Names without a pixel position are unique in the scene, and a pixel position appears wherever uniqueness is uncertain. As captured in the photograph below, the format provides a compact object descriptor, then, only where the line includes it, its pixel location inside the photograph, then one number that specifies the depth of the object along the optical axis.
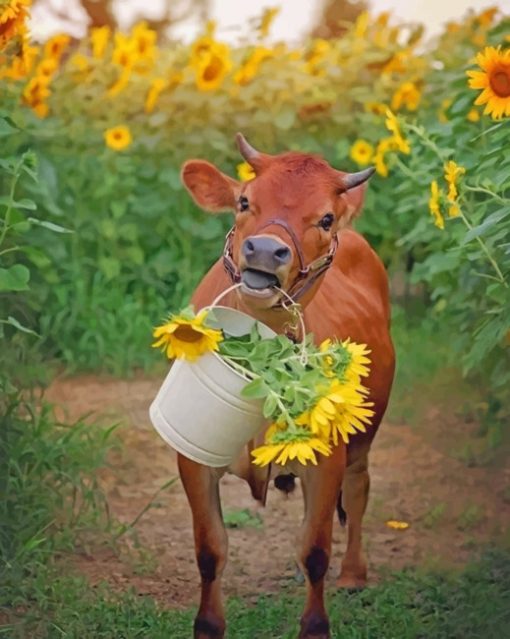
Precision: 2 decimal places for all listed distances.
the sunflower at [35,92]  14.12
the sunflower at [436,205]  8.89
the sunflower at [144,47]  16.66
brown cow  7.22
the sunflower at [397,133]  9.30
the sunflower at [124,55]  16.42
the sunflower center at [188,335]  7.04
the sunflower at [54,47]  15.73
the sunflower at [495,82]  8.27
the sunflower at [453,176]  8.70
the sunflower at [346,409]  6.82
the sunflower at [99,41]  16.98
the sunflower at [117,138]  15.34
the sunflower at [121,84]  16.22
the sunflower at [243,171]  13.02
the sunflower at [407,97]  16.42
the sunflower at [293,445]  6.74
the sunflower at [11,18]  8.41
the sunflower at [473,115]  11.37
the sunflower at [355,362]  7.00
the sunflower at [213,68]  15.66
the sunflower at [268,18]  16.59
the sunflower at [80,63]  16.53
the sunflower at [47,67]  15.19
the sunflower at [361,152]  15.46
